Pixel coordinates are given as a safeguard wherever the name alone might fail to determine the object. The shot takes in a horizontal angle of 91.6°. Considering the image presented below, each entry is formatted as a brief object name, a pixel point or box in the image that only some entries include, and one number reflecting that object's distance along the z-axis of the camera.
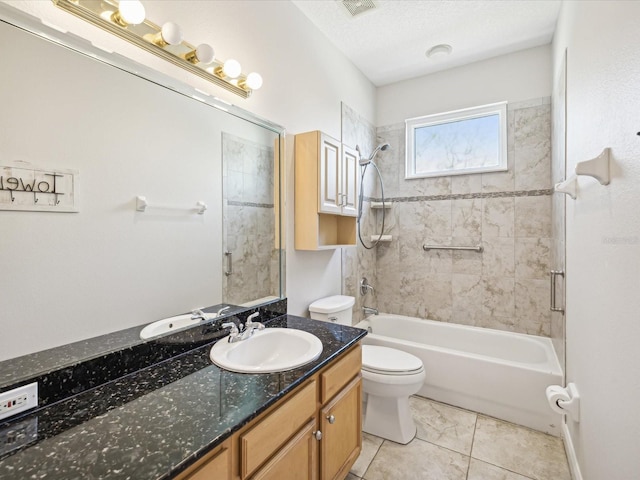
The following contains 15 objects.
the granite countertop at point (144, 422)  0.69
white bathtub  2.07
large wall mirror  0.93
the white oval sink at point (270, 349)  1.27
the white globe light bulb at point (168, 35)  1.23
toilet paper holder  1.54
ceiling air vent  2.09
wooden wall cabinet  2.02
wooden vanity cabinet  0.88
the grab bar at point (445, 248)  2.85
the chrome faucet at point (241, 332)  1.42
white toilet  1.94
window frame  2.79
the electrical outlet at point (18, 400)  0.84
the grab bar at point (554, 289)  2.04
